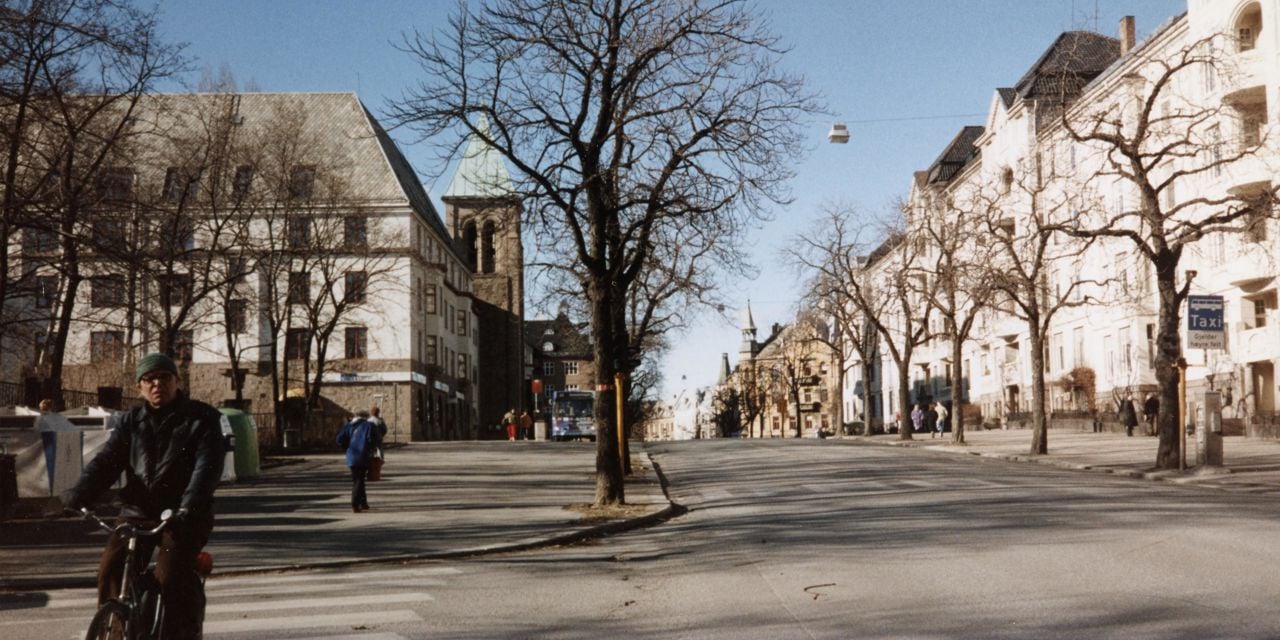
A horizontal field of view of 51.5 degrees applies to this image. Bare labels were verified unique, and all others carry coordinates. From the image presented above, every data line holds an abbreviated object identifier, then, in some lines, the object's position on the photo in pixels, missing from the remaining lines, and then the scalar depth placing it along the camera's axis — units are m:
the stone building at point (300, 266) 27.53
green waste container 30.25
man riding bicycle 7.18
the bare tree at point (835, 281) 59.00
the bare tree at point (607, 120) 20.81
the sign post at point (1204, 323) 25.95
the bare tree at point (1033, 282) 35.47
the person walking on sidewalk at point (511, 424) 66.62
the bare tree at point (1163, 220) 26.19
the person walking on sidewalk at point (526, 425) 73.06
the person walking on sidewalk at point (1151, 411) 46.74
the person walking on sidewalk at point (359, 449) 20.97
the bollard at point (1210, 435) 27.03
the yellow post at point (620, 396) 24.66
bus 70.69
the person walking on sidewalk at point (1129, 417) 47.53
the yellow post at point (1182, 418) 27.16
